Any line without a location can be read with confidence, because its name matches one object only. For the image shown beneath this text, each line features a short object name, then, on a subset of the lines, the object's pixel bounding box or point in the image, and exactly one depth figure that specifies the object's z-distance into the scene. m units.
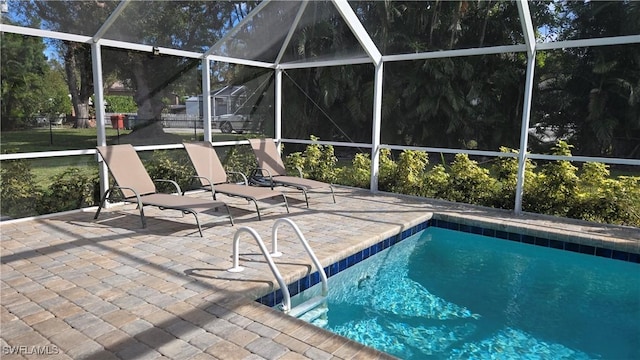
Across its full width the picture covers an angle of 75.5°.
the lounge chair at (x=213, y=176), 5.76
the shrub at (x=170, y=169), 6.88
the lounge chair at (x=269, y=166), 6.91
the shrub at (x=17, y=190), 5.15
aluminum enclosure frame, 5.27
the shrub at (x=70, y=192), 5.62
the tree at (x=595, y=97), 7.61
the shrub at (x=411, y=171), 7.76
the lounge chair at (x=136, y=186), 4.94
